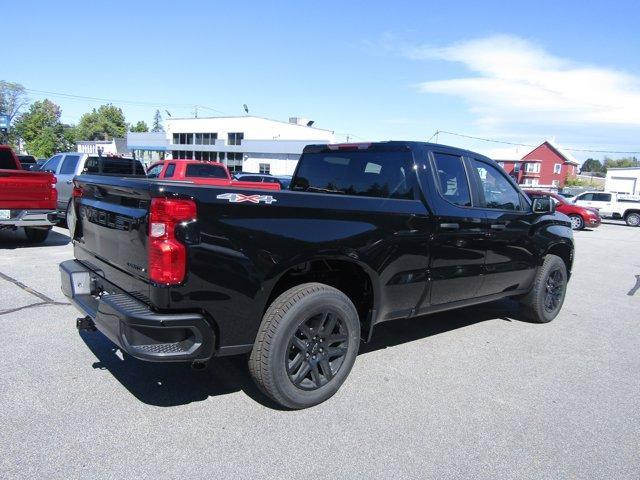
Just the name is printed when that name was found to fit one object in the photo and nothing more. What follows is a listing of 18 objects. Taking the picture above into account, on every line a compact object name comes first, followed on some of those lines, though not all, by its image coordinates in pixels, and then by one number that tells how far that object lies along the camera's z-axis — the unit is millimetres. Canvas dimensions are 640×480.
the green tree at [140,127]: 143012
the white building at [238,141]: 53156
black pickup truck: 2926
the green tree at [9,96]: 94875
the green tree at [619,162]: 124100
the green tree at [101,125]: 122812
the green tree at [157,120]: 184050
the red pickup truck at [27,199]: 8734
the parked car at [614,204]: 28656
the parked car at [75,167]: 12352
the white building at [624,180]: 57250
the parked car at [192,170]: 13625
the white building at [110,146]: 71750
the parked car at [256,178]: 20828
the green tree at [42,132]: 79625
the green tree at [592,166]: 152500
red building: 65938
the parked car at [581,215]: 22953
